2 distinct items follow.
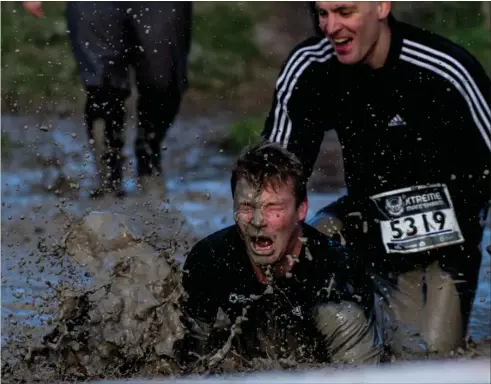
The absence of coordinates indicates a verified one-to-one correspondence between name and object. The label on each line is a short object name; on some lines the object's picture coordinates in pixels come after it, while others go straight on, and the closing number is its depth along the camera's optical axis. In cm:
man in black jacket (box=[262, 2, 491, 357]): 1205
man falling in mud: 1107
